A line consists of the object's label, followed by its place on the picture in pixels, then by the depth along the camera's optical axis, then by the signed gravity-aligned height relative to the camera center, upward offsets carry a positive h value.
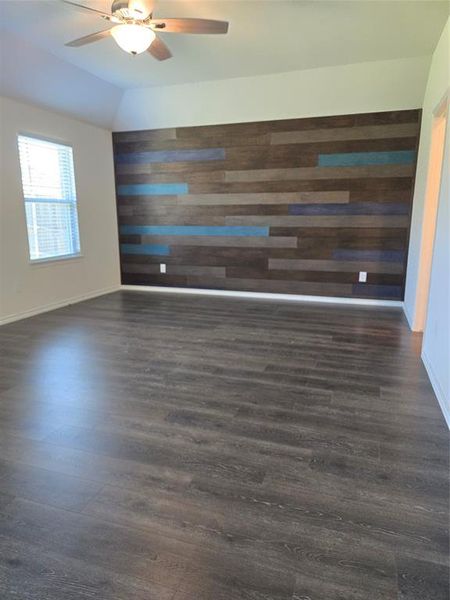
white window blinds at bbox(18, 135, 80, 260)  4.49 +0.32
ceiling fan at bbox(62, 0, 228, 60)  2.56 +1.36
